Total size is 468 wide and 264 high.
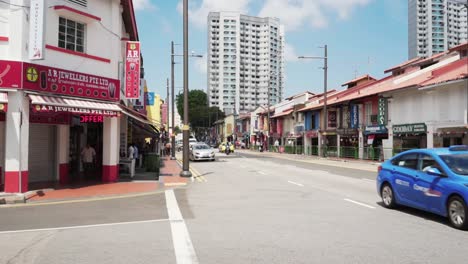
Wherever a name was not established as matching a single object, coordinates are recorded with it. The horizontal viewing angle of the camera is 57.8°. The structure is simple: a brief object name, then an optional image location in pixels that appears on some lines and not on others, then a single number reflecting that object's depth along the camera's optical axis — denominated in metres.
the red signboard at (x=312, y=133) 49.41
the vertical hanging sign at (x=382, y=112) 34.62
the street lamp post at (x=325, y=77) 38.72
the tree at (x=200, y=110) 106.47
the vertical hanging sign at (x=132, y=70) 17.80
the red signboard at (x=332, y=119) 44.28
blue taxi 7.87
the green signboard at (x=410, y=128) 29.55
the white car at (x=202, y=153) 33.38
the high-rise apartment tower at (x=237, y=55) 141.12
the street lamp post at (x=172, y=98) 32.19
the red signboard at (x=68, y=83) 12.95
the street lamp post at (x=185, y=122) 18.38
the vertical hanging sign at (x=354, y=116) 39.25
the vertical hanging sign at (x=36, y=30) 12.44
